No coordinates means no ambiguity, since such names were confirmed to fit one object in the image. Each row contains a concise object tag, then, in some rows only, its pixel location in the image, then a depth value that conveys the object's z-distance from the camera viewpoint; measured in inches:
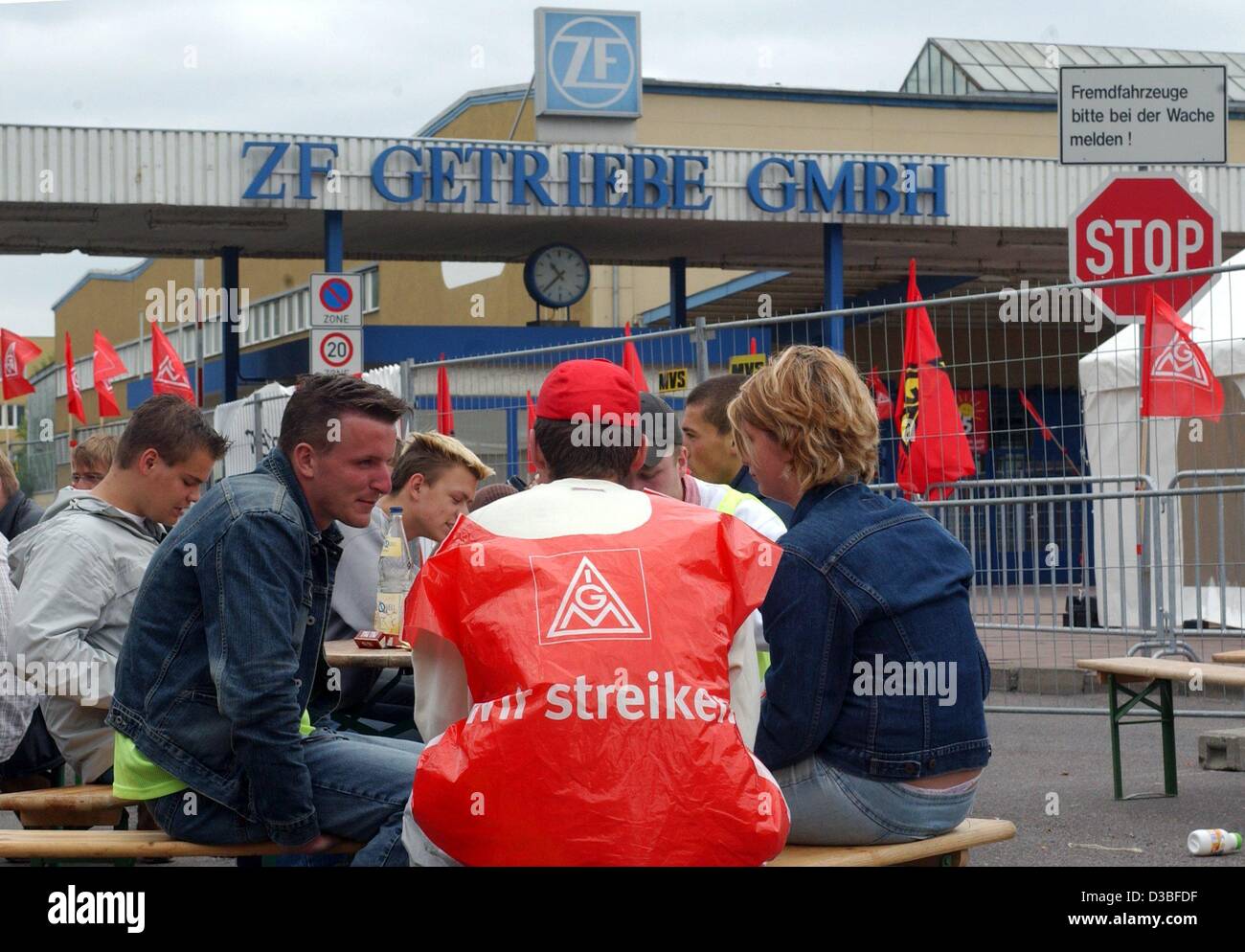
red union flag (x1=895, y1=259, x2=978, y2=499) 390.0
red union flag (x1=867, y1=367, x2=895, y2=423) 373.9
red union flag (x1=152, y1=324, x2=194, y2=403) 721.6
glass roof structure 1561.3
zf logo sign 930.7
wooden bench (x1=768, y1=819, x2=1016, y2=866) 146.8
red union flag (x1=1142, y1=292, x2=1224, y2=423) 360.2
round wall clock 1000.2
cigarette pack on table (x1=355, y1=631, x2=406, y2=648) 223.9
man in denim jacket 145.0
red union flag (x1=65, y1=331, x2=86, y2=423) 875.0
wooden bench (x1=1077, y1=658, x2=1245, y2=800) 277.9
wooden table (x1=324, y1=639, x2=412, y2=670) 212.2
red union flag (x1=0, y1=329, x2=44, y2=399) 937.5
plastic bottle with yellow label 221.5
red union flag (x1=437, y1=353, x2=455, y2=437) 474.0
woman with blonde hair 147.3
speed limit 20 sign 571.2
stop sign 323.0
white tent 378.6
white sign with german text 325.7
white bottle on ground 239.3
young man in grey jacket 190.5
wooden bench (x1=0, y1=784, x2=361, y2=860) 154.0
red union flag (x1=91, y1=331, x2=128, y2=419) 915.5
